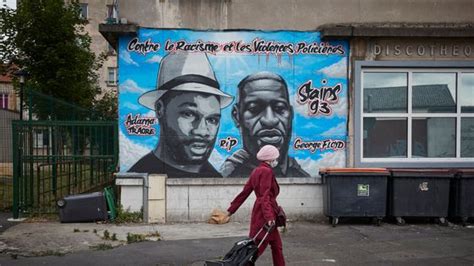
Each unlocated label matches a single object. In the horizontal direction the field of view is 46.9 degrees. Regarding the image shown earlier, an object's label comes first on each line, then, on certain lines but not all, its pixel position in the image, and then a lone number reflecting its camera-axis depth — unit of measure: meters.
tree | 17.03
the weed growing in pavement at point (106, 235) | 8.82
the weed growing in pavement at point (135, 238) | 8.66
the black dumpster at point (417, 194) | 10.16
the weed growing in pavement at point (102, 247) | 8.18
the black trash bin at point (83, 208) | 10.10
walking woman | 6.23
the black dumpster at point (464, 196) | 10.26
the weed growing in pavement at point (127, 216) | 10.13
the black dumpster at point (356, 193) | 10.04
